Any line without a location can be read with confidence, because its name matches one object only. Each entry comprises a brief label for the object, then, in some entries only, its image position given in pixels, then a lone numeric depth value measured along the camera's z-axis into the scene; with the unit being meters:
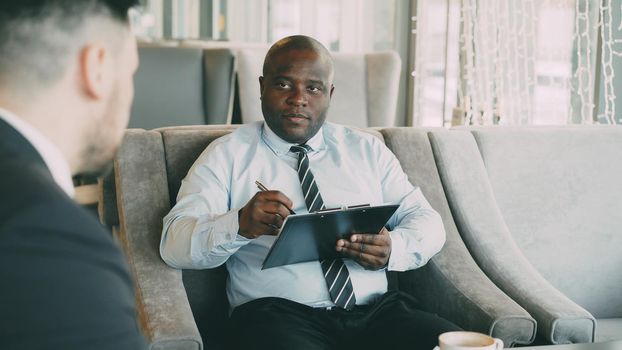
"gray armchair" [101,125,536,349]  1.84
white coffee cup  1.35
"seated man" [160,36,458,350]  1.82
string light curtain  3.95
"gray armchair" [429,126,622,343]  2.32
